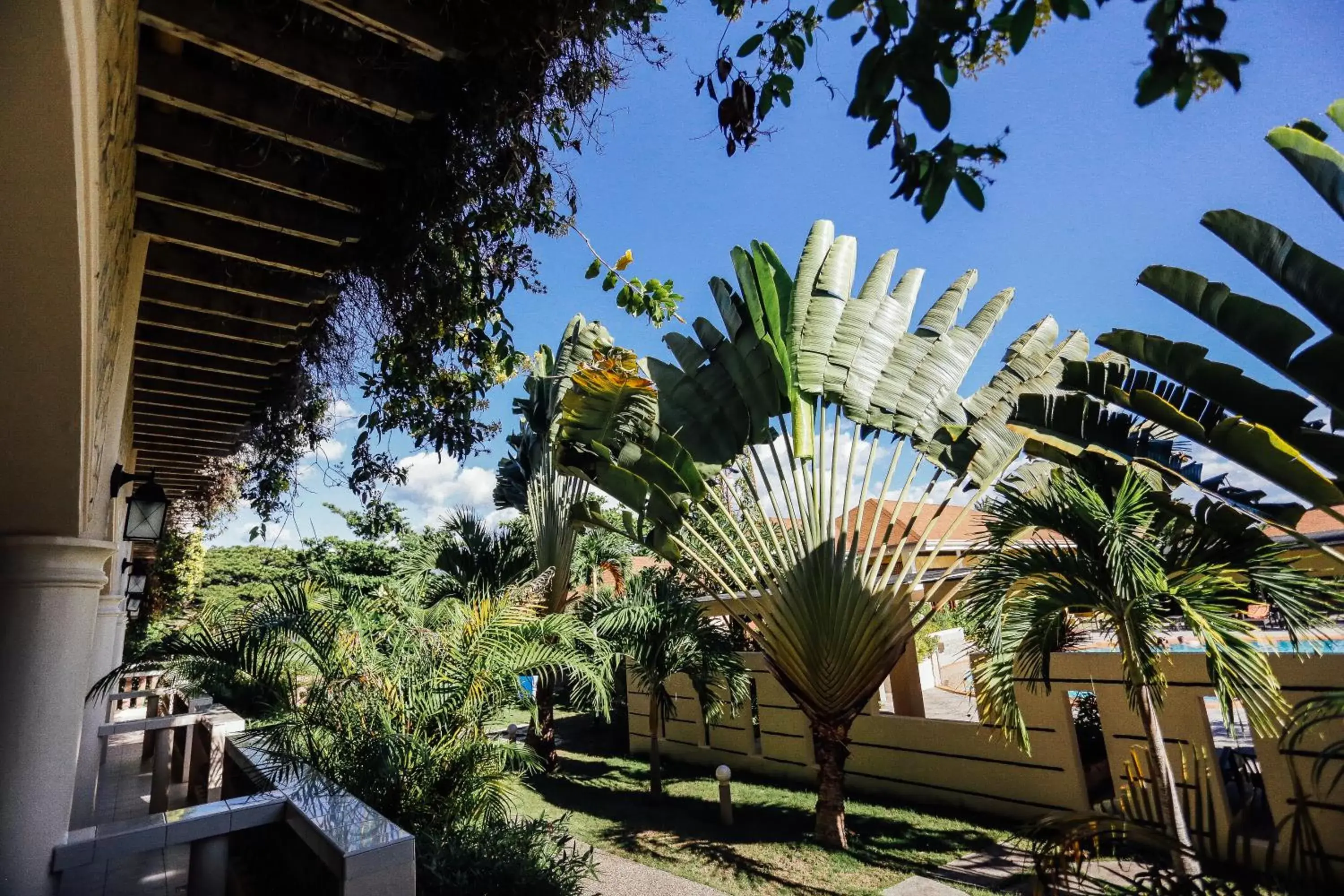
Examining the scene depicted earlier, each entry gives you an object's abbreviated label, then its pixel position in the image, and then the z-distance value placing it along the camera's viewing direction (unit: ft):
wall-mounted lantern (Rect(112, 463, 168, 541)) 16.42
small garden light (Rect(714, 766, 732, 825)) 27.76
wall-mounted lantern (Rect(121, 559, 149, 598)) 32.14
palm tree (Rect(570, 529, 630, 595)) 46.83
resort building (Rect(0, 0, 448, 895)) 4.85
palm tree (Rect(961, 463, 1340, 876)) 15.42
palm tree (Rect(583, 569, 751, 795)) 32.07
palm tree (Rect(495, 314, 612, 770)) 37.99
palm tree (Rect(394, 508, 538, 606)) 36.17
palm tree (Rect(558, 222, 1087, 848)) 23.26
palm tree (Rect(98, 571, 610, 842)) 14.85
